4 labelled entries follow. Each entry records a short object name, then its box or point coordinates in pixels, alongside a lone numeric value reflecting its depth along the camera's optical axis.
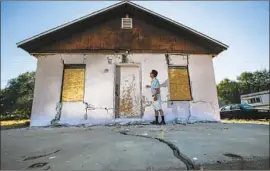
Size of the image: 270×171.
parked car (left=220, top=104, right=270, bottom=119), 10.22
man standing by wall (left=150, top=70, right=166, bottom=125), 6.03
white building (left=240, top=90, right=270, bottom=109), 8.90
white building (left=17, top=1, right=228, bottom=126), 6.64
